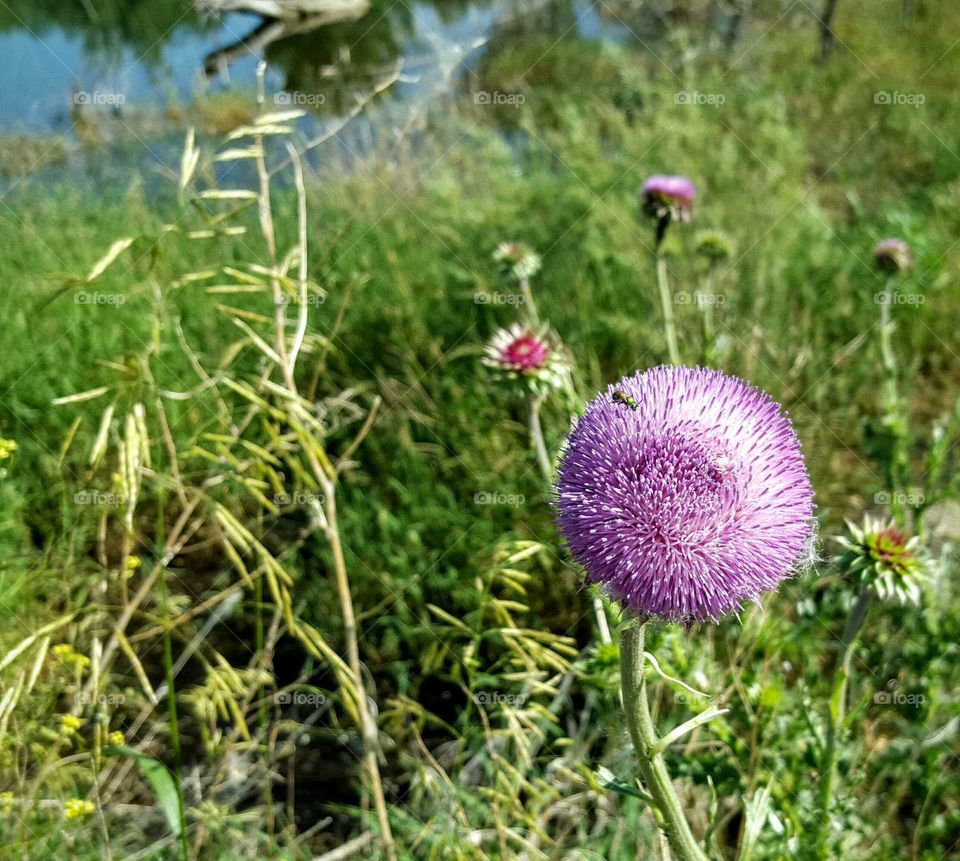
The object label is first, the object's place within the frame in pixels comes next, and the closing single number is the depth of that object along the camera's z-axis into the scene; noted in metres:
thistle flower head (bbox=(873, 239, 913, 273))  0.51
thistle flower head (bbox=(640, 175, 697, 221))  0.52
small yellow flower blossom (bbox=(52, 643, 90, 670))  0.30
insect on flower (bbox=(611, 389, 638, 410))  0.23
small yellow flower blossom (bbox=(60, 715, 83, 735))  0.31
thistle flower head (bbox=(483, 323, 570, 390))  0.37
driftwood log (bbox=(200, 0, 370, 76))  2.50
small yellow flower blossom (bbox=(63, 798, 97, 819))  0.30
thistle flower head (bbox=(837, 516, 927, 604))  0.31
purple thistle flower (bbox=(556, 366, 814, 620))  0.22
